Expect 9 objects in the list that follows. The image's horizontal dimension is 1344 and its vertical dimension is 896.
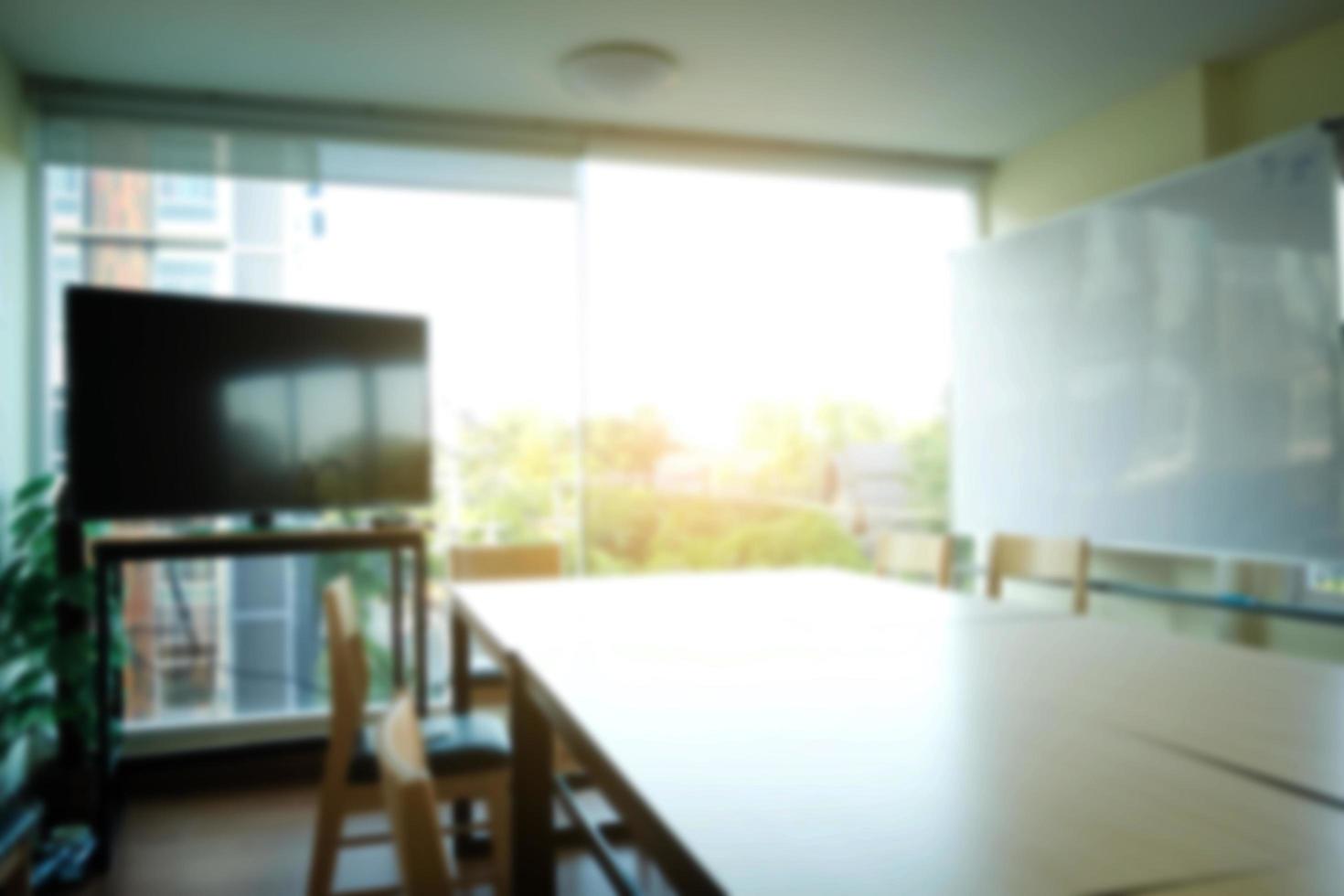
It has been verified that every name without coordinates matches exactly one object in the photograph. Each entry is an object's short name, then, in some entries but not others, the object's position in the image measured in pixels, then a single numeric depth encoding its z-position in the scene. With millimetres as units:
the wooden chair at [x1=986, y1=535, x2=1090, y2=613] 2820
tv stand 2965
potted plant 2996
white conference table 888
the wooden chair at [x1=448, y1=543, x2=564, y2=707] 3242
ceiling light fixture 3469
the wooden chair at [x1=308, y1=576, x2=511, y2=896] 2162
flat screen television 3189
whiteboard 3076
